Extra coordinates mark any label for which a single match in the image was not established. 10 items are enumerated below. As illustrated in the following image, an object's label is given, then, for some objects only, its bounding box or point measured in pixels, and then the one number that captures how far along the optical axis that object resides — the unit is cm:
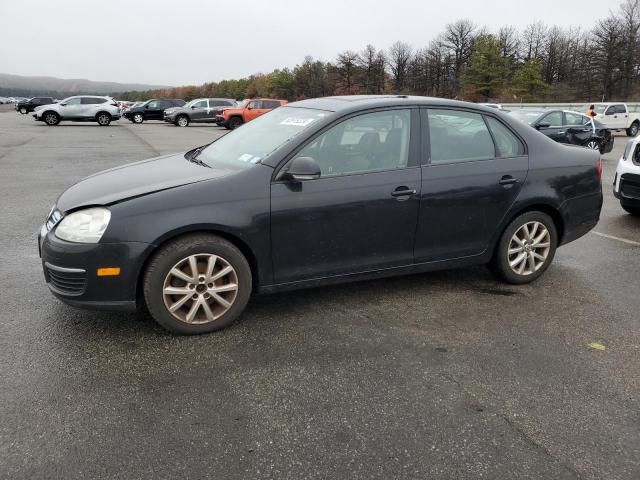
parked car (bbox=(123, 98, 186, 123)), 3934
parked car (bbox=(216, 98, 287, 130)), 3014
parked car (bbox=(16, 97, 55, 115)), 5006
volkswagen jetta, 342
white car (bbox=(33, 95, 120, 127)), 3153
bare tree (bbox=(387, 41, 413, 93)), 9500
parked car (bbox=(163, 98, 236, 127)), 3522
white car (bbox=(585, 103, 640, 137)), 2986
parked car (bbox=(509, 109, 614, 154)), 1556
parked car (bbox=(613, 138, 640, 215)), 735
